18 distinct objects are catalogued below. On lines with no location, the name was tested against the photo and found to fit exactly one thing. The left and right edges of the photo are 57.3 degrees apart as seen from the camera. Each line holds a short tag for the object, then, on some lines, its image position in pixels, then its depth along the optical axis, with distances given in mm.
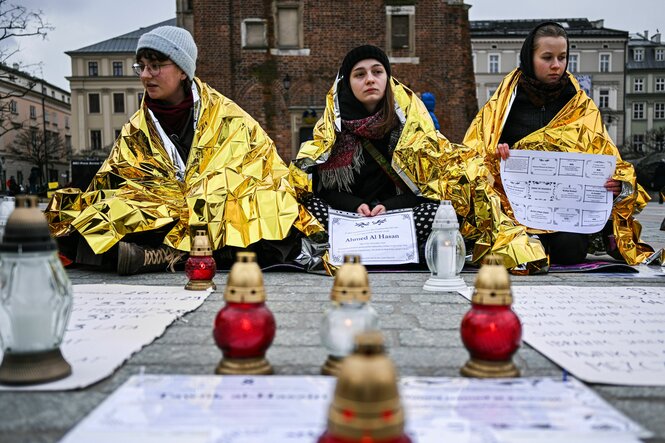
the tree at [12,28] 14359
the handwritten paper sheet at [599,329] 1818
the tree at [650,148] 5909
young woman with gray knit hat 4008
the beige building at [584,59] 47906
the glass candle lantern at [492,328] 1653
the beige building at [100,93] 49812
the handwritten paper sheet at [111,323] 1786
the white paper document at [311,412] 1313
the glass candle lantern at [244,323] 1659
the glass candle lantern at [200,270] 3182
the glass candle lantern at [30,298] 1592
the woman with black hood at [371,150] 4383
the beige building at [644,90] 56188
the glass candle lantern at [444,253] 3227
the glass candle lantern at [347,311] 1616
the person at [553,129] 4414
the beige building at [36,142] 46844
